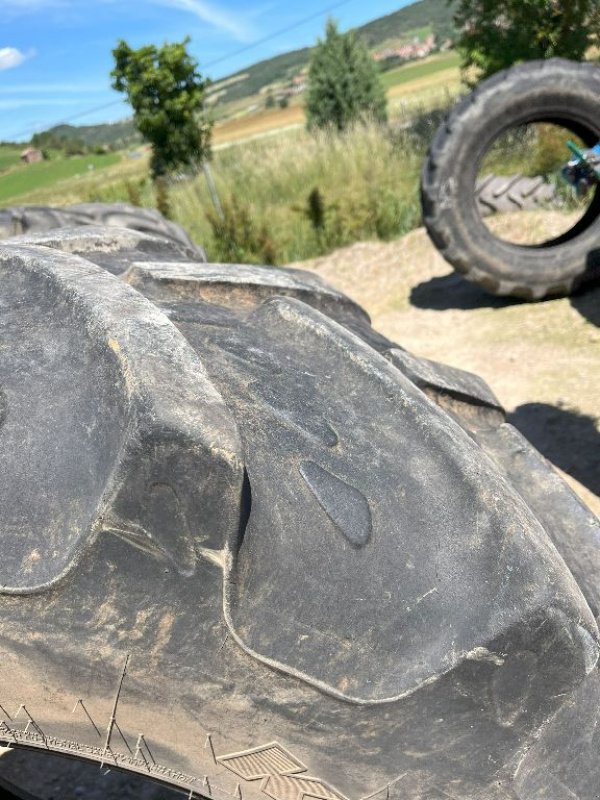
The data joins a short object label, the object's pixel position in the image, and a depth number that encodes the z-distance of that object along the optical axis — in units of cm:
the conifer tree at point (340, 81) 1923
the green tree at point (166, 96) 888
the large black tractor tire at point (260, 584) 78
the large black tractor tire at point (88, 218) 258
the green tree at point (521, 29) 955
